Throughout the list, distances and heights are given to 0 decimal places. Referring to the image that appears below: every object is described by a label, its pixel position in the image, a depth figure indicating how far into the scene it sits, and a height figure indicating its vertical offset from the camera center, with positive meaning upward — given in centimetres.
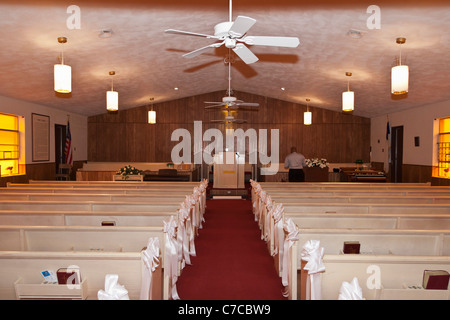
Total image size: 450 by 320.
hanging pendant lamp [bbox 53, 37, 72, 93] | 620 +139
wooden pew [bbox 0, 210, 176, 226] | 418 -74
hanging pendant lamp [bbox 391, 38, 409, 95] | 609 +138
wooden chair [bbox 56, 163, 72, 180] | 1214 -54
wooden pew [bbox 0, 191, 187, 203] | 565 -66
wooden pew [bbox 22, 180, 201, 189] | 742 -61
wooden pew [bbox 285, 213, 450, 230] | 413 -74
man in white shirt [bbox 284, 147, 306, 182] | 1009 -22
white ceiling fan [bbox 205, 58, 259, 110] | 844 +138
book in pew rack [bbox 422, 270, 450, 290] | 247 -86
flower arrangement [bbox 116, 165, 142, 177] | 1032 -43
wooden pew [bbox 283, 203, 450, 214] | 484 -70
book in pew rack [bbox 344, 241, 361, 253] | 317 -81
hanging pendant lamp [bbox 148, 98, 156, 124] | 1348 +157
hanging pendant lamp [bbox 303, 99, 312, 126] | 1350 +153
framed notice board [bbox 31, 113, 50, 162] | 1102 +65
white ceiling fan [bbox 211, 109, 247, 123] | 1068 +118
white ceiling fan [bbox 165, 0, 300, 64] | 324 +124
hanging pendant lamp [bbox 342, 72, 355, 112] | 848 +138
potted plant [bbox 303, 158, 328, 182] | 1231 -50
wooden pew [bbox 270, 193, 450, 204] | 554 -66
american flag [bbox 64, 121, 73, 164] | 1241 +26
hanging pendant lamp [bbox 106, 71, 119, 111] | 864 +138
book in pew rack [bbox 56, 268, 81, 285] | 242 -83
